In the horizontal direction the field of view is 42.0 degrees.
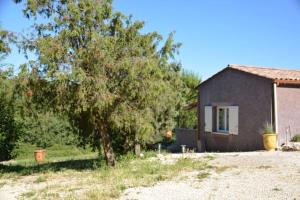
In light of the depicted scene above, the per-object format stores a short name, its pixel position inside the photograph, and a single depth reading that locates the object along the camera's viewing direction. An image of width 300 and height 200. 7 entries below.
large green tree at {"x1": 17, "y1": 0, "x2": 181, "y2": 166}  11.23
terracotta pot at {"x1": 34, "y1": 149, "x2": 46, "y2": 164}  21.27
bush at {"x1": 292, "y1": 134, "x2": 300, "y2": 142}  16.42
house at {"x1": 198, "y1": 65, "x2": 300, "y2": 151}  16.59
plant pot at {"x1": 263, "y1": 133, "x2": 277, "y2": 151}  15.87
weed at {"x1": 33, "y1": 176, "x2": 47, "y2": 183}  11.11
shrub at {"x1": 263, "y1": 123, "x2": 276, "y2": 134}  16.06
